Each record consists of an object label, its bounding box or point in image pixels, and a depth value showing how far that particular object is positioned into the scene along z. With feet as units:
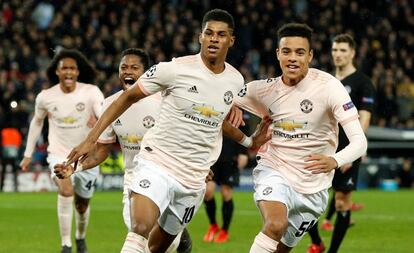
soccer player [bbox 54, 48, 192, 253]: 30.48
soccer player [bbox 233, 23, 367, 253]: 26.45
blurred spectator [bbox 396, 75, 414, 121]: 89.35
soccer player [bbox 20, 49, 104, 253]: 38.29
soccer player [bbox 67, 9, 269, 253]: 25.21
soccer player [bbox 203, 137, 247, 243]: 44.45
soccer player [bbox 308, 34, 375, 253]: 36.50
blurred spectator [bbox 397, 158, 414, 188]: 85.72
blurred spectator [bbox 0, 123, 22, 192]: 74.84
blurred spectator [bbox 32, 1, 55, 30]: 87.97
